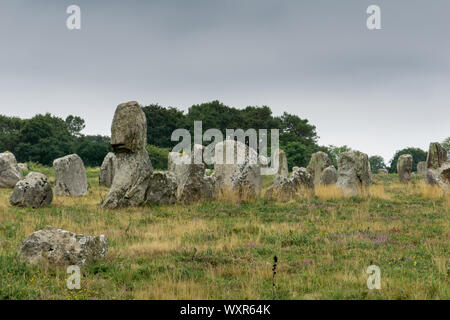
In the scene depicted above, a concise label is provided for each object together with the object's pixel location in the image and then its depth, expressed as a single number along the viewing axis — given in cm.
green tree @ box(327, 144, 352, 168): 10032
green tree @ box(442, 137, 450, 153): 10229
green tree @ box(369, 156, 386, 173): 12374
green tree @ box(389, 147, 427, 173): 9851
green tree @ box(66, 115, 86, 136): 11369
